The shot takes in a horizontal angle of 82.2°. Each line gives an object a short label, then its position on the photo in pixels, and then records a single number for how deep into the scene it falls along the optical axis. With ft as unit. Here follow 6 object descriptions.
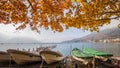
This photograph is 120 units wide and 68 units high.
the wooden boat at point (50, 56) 18.25
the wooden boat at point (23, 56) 18.20
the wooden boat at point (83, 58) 23.53
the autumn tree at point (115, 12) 16.58
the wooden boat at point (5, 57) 18.20
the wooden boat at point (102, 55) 24.70
